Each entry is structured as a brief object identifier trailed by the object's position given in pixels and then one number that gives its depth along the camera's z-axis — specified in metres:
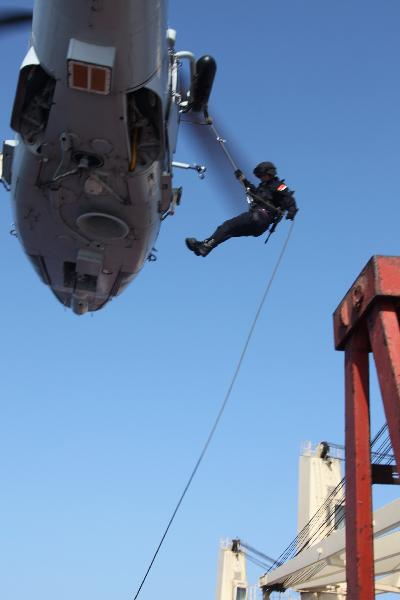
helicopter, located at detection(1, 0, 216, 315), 8.71
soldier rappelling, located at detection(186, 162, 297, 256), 10.31
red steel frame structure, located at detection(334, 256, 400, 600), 3.96
